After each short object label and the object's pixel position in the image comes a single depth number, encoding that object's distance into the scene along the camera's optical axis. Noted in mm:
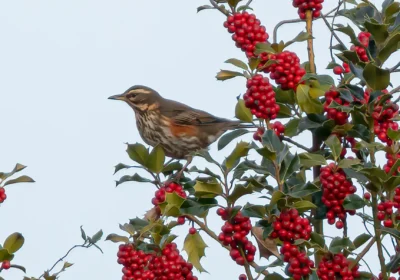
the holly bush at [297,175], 5289
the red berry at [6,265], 6234
